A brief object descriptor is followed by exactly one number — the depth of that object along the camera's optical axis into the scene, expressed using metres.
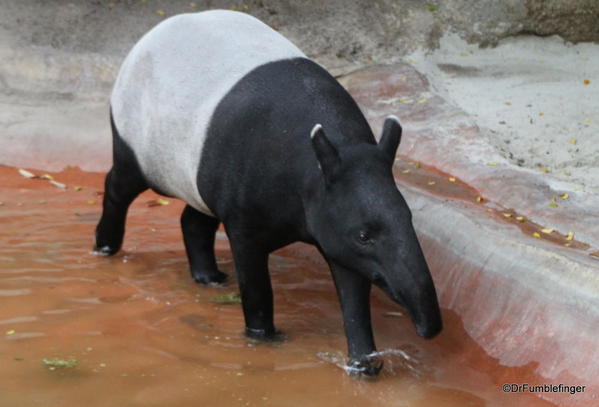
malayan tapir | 7.36
